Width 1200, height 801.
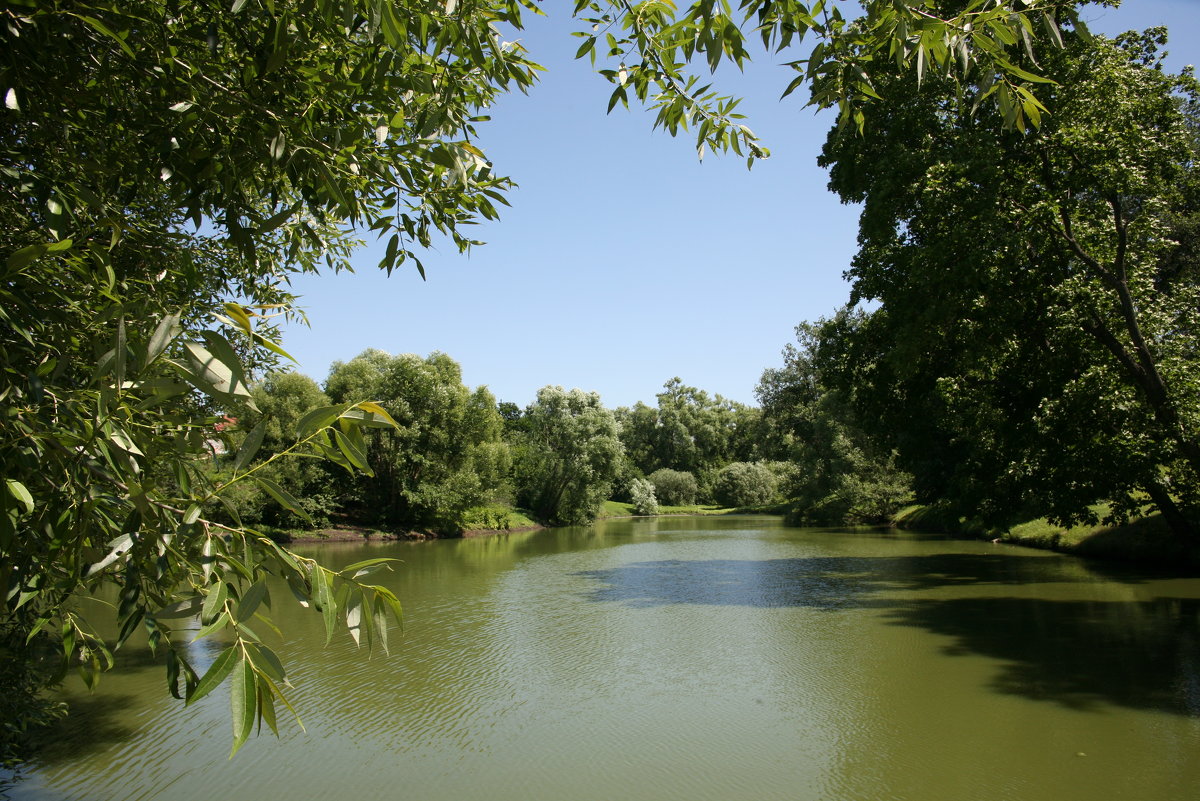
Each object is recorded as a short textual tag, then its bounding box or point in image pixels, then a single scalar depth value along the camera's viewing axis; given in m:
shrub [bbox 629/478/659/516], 49.72
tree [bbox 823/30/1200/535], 10.54
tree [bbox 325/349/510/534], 30.33
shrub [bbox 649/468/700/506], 56.12
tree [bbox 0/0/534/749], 1.51
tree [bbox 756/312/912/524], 31.83
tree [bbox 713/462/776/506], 52.97
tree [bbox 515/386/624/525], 37.69
